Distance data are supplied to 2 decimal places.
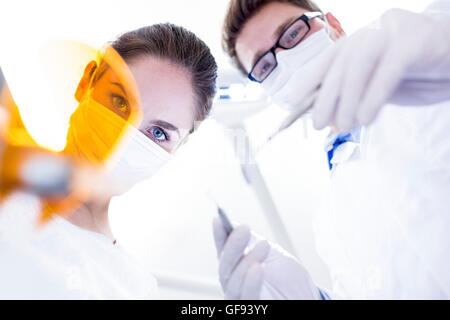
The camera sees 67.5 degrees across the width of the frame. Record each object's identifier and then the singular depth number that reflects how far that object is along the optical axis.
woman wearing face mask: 0.67
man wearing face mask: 0.45
